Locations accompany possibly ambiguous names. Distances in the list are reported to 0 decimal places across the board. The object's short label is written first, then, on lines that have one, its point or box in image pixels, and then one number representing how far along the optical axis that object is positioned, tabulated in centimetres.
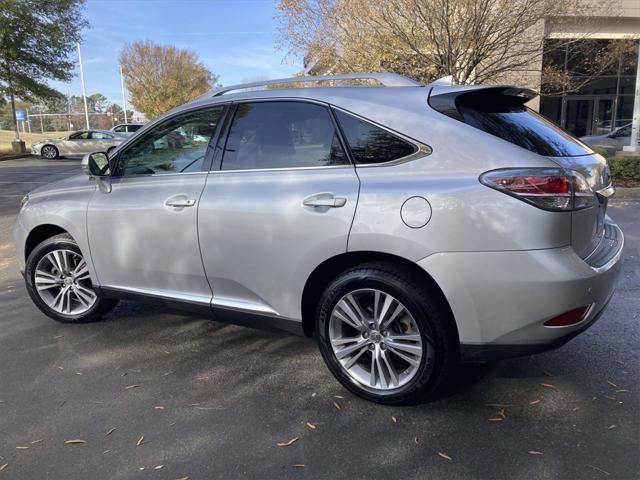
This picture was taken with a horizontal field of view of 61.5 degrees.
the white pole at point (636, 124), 1316
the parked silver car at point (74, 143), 2566
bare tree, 1080
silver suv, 264
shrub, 1169
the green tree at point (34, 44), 2253
